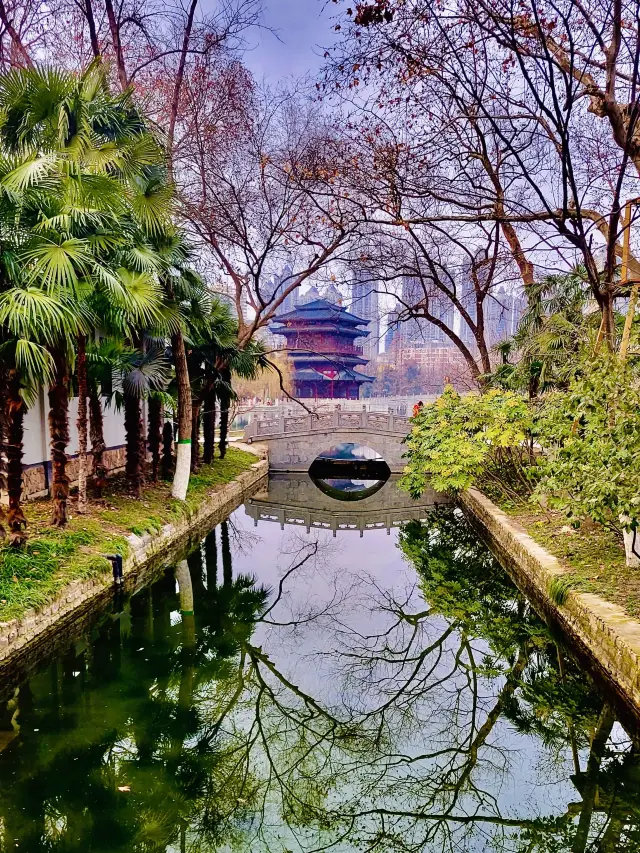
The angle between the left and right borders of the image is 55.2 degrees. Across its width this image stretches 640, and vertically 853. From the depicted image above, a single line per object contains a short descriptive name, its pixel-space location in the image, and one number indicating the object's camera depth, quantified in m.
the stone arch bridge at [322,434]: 20.23
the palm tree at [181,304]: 9.68
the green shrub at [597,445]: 5.43
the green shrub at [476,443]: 10.65
